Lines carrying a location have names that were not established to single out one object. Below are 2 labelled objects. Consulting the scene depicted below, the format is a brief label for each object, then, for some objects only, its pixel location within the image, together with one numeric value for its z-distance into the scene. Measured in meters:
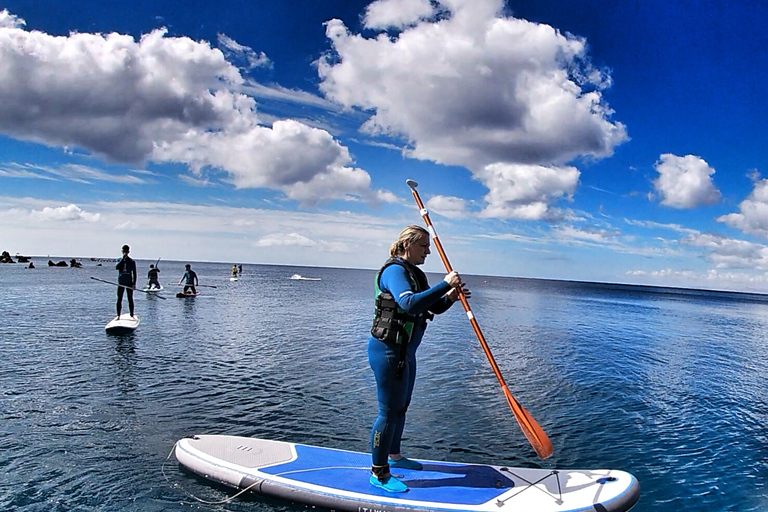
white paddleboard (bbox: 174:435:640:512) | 5.59
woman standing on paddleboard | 5.33
